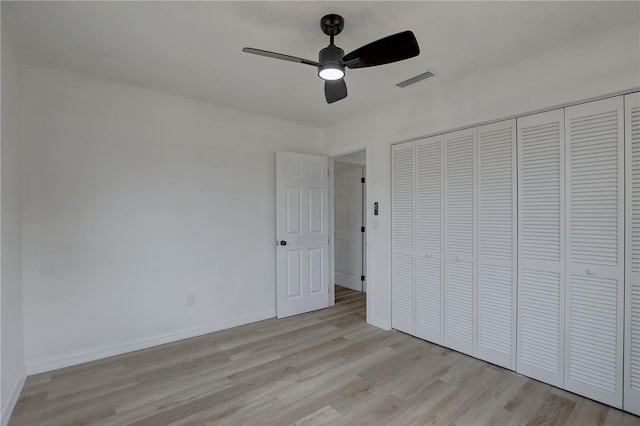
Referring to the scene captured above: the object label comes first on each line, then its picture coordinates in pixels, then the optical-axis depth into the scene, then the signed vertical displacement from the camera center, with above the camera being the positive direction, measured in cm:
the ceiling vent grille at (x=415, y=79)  269 +120
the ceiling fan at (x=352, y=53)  165 +91
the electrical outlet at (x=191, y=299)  325 -97
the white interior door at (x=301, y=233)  385 -31
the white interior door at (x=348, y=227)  514 -32
